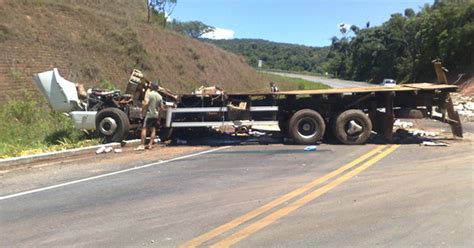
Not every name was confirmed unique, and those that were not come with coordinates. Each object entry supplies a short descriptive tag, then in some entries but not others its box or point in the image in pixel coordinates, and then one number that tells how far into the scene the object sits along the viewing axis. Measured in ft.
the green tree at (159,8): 162.52
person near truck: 43.88
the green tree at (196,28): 280.92
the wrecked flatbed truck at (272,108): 43.78
